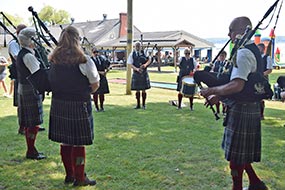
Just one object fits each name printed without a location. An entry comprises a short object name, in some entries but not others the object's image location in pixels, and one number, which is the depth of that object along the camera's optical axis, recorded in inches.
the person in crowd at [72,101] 118.2
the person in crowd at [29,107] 149.6
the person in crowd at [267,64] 242.3
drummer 291.9
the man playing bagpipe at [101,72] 287.1
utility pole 384.5
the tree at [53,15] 2274.9
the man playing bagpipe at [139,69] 296.0
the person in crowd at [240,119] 105.5
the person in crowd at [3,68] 349.1
